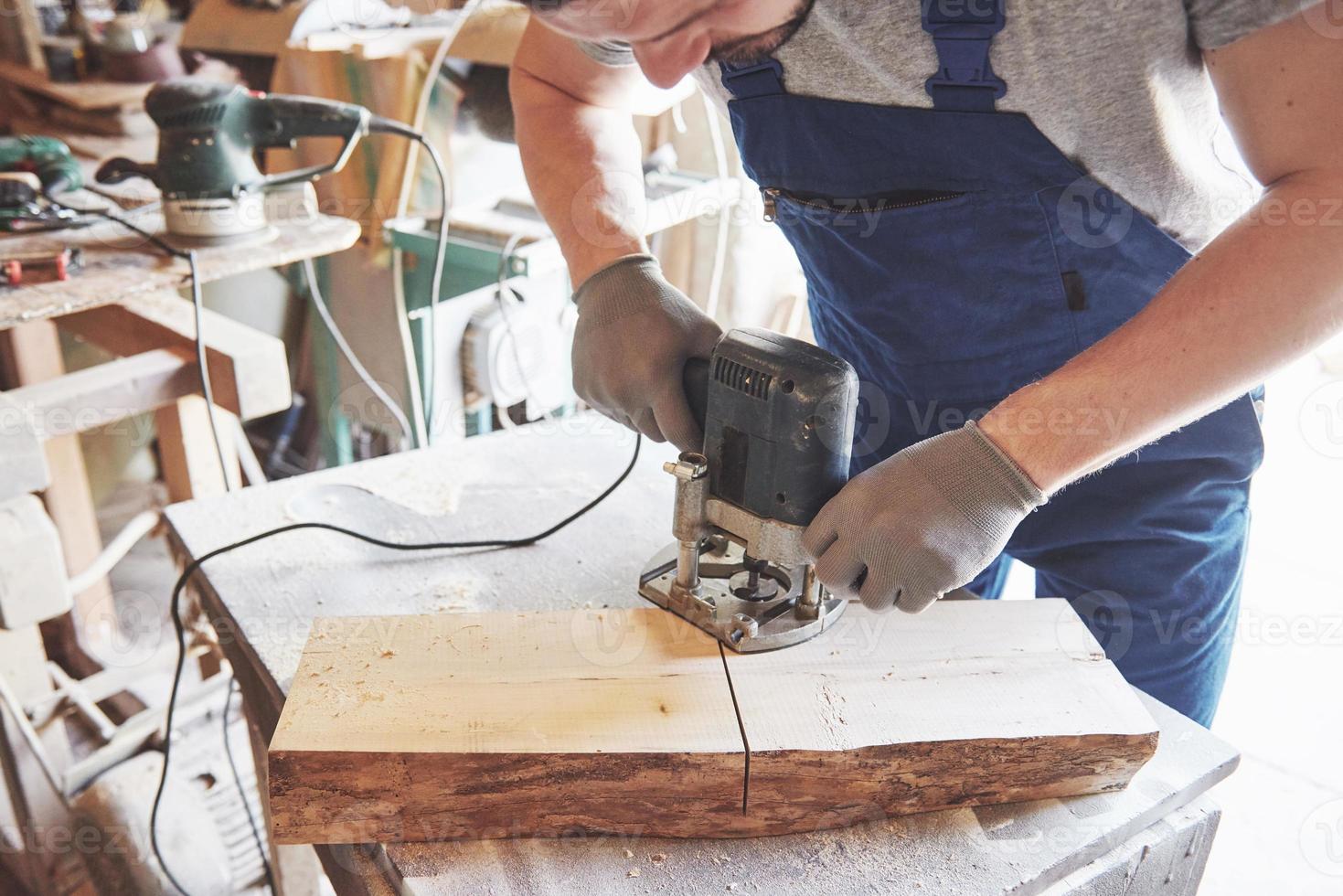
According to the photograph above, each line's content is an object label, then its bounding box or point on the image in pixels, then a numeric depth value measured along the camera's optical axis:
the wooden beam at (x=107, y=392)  1.43
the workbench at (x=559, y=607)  0.81
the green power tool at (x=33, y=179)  1.85
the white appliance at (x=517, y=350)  2.39
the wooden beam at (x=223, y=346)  1.54
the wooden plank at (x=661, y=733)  0.81
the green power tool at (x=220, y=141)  1.74
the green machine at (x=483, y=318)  2.33
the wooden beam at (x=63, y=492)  2.10
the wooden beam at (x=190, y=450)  1.69
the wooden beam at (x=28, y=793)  1.57
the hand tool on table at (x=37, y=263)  1.59
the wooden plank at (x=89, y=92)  2.92
